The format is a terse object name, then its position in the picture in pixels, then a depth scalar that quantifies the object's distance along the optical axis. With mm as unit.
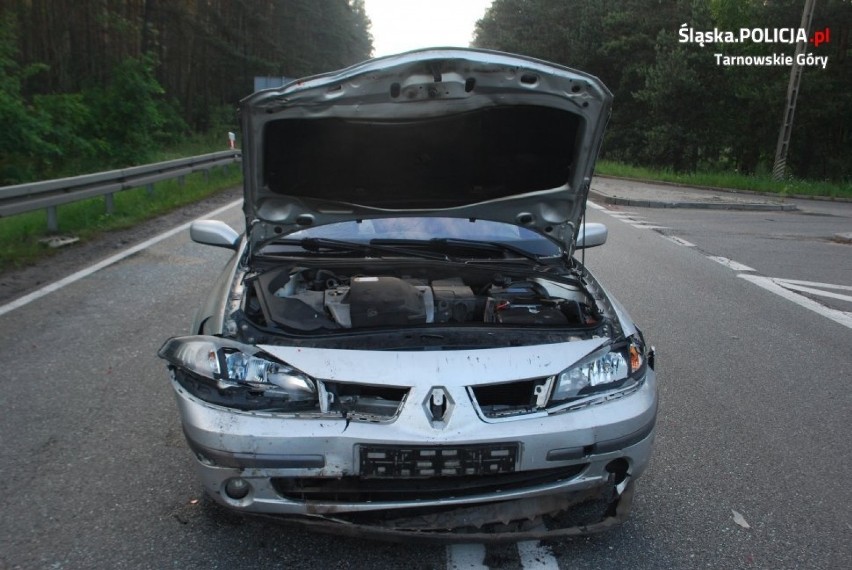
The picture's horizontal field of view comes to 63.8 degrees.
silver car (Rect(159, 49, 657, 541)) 2477
